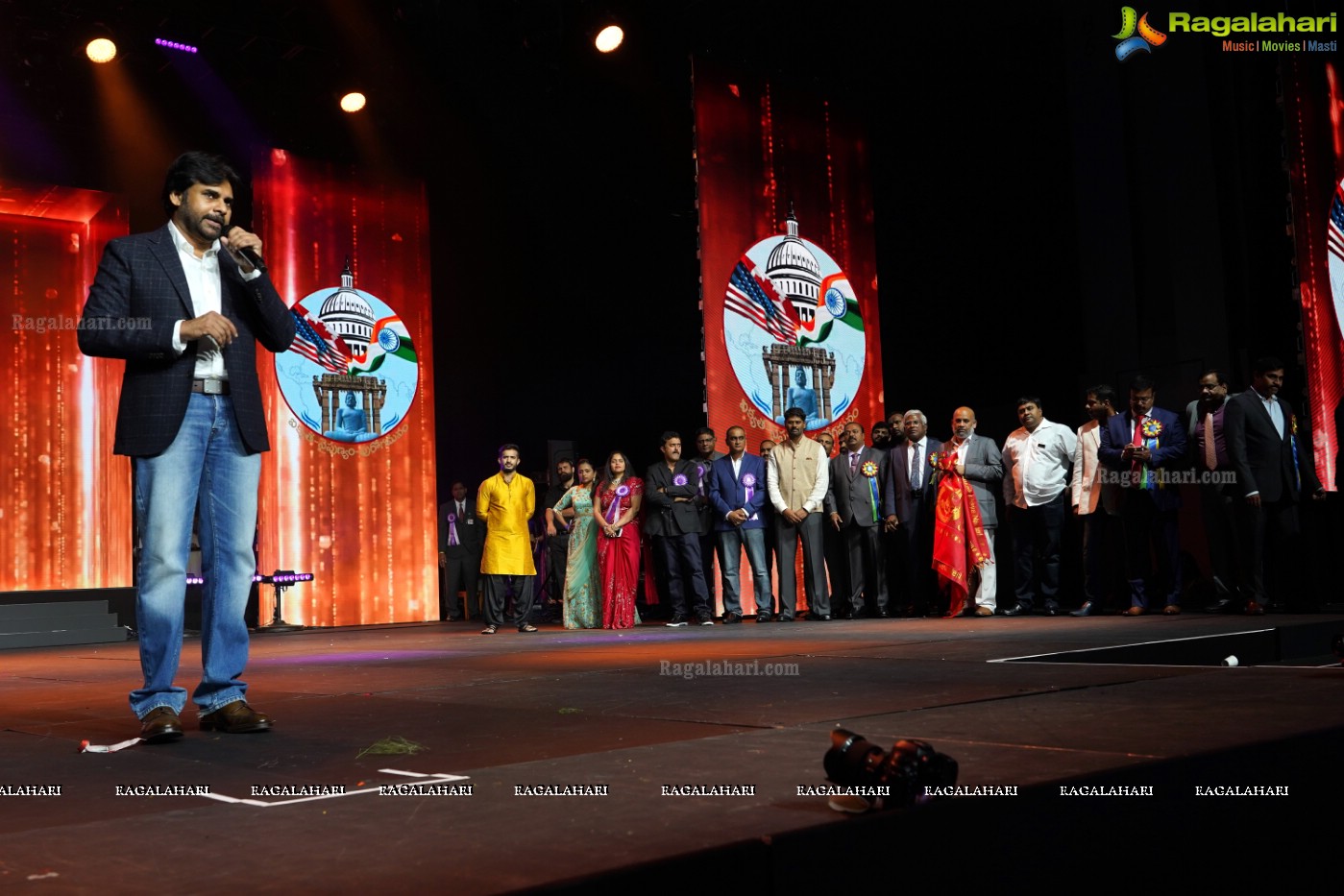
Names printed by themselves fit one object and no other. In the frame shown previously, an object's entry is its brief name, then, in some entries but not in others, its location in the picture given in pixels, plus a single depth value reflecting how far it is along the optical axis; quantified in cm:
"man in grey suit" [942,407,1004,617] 778
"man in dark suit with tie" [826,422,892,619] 835
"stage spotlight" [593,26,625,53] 948
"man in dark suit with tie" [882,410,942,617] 813
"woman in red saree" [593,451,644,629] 859
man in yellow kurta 811
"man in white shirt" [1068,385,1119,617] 732
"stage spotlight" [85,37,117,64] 927
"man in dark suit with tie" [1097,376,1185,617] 699
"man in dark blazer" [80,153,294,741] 268
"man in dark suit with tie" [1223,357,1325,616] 669
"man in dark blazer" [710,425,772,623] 855
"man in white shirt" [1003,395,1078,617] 758
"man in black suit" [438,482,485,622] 1181
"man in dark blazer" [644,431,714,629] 866
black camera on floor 149
